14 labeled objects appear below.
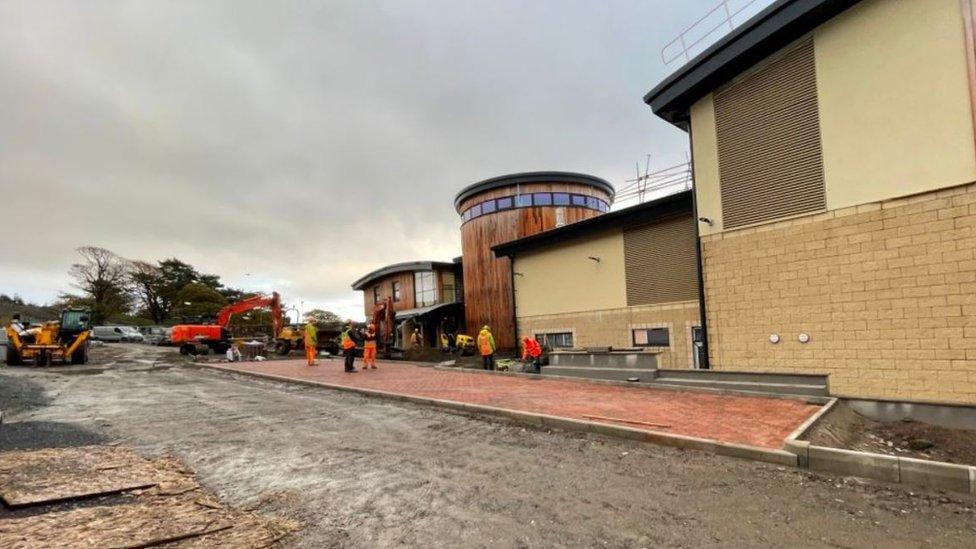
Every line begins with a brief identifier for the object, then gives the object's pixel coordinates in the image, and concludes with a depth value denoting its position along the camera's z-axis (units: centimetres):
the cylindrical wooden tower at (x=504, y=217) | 2470
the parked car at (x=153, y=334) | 4849
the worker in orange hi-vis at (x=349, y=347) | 1731
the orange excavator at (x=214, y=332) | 2953
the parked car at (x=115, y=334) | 4947
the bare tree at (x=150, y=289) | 6191
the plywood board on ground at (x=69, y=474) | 489
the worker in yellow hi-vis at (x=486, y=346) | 1742
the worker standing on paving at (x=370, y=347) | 1845
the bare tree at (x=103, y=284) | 5741
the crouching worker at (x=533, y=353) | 1661
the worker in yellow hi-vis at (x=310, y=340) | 2022
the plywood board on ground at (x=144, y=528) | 390
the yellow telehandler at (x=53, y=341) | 2317
